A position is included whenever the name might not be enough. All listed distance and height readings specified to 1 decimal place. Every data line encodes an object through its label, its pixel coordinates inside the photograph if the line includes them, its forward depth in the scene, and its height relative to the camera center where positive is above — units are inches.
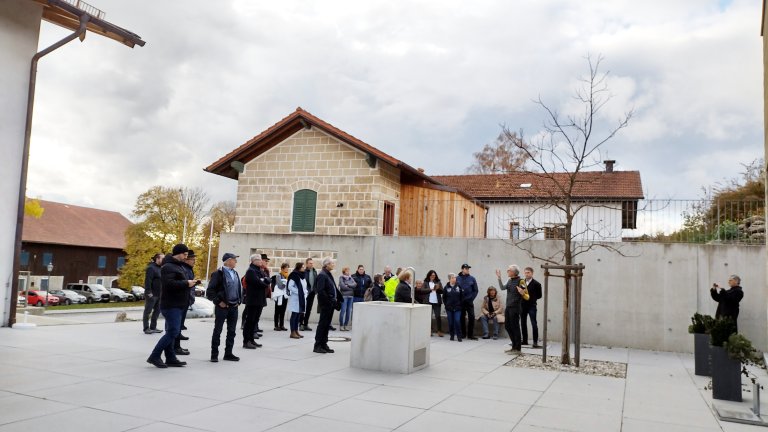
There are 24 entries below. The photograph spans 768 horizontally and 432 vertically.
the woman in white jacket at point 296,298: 484.7 -34.5
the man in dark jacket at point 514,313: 431.8 -34.6
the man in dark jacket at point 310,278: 511.0 -16.3
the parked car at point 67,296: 1752.0 -154.5
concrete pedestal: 331.9 -46.2
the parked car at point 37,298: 1603.1 -151.6
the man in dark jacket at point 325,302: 397.1 -30.3
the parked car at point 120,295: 1932.8 -156.1
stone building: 648.4 +96.0
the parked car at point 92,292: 1865.2 -144.6
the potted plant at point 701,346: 361.4 -46.2
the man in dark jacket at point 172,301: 314.3 -28.1
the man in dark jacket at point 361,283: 571.5 -20.9
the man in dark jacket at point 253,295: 392.5 -27.4
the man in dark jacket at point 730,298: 439.8 -14.2
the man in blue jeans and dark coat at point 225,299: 346.3 -27.7
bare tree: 371.9 +98.3
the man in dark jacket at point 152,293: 456.4 -34.4
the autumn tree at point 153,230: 1854.1 +84.7
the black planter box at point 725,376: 282.8 -51.3
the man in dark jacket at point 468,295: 514.6 -25.5
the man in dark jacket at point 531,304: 474.3 -29.1
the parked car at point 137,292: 1925.8 -142.1
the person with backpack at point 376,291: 548.4 -27.5
